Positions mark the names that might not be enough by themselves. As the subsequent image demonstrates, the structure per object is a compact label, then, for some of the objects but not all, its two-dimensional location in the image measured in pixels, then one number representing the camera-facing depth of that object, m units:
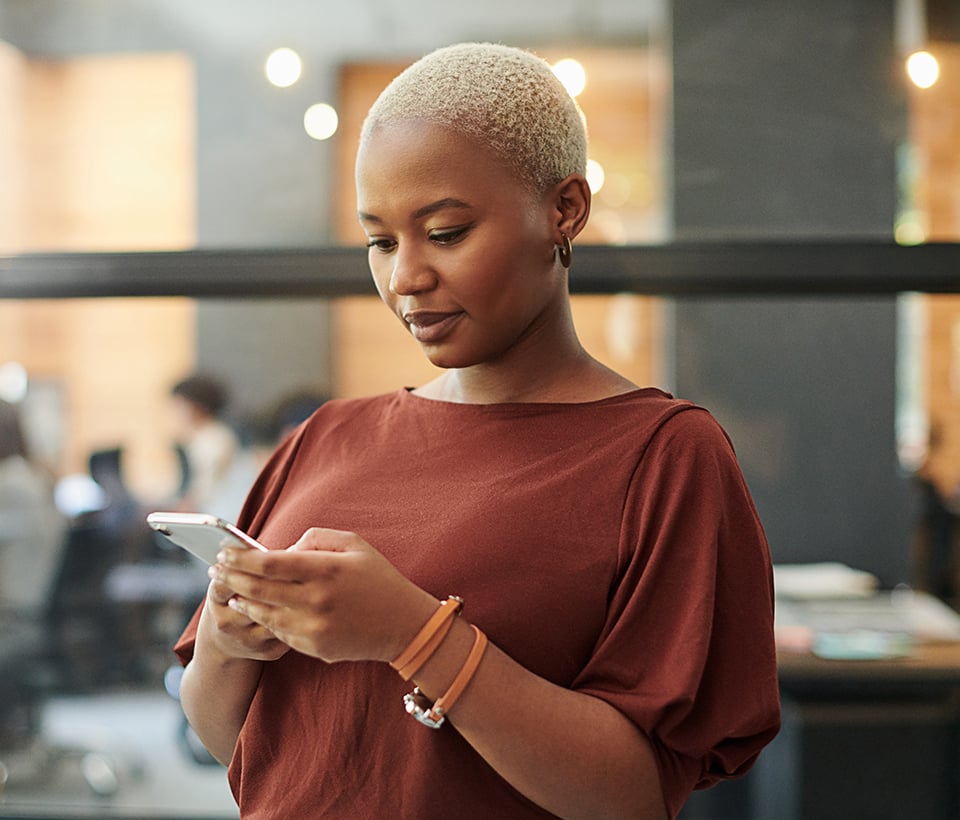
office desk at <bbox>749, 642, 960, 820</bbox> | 2.37
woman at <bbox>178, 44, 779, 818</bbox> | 0.81
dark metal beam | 1.96
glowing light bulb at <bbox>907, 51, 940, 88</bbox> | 2.38
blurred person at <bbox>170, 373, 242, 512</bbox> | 2.71
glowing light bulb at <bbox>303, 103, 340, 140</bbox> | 2.47
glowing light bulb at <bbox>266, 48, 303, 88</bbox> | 2.55
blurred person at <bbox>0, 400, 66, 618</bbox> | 2.70
